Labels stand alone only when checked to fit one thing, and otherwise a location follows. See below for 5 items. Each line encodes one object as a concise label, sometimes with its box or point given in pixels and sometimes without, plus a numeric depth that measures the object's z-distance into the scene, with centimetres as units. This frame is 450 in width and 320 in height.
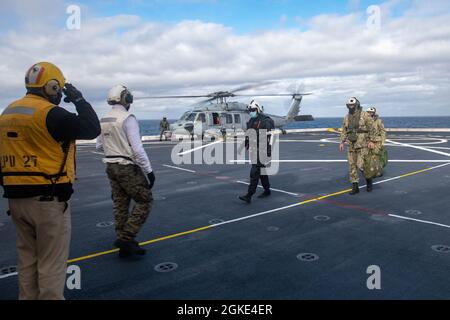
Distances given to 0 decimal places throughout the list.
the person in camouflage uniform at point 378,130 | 901
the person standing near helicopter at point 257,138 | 734
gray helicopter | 2320
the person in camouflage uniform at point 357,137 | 787
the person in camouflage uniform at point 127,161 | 425
